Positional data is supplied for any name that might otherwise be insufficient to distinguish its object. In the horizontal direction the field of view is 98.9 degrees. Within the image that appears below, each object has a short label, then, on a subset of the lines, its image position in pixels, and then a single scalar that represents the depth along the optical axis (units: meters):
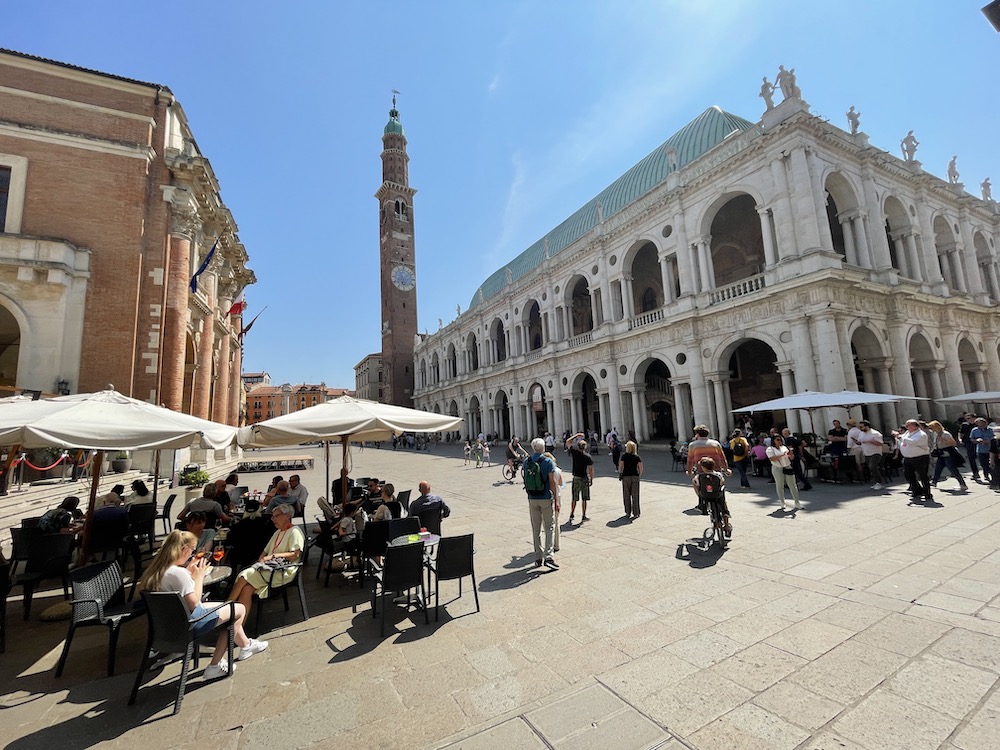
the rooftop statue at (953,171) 24.80
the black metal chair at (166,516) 8.07
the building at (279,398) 97.12
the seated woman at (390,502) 6.38
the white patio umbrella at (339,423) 5.46
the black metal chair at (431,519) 5.98
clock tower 57.50
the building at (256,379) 109.38
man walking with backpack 5.82
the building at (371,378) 65.88
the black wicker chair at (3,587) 3.86
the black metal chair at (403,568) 4.13
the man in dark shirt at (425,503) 6.00
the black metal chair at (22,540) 5.45
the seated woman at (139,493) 7.45
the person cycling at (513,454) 14.67
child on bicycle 6.15
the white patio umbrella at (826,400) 11.77
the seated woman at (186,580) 3.30
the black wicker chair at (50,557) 5.01
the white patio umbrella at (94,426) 4.03
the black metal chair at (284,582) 4.16
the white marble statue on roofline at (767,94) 18.06
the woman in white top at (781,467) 8.64
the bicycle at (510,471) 15.04
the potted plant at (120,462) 12.90
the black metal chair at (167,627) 3.09
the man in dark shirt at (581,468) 8.27
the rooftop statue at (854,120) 19.94
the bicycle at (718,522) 6.21
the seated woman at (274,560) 4.05
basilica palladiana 16.83
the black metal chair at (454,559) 4.43
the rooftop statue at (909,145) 22.46
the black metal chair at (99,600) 3.49
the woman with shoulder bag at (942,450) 9.83
